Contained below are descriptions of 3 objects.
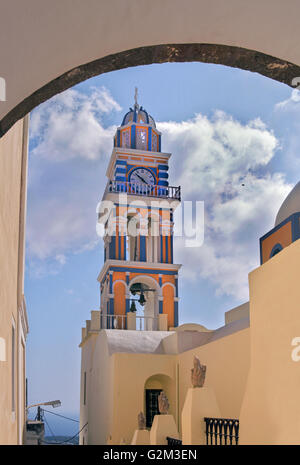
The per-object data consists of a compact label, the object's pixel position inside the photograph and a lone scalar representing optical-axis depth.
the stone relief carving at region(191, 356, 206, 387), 8.05
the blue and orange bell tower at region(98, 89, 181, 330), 19.64
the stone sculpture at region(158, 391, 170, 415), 9.84
